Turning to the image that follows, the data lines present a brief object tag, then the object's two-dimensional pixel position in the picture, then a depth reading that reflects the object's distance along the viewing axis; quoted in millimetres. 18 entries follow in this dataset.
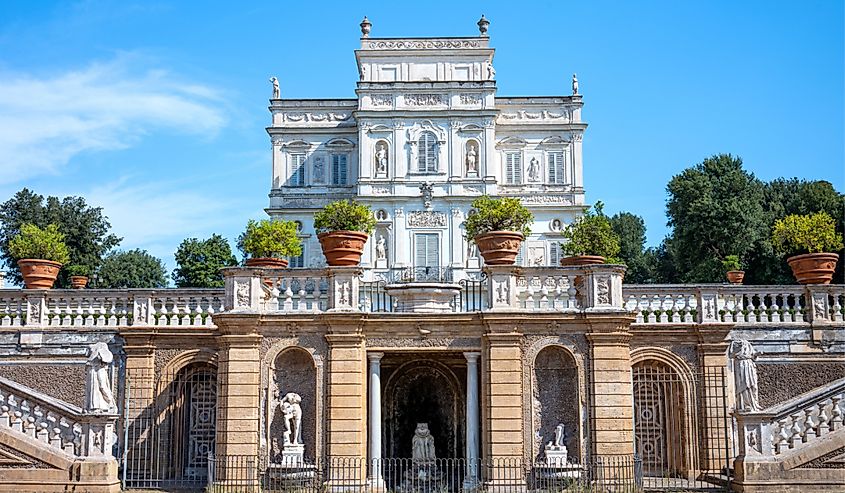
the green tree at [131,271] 53031
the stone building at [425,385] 15961
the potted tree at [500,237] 17062
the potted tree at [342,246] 17031
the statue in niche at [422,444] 17827
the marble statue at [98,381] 15936
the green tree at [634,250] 59031
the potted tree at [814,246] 19000
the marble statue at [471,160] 55000
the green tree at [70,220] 50875
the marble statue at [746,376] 15953
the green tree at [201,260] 51469
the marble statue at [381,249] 53406
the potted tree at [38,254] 19578
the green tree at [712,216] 46438
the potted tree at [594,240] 28859
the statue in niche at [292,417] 16500
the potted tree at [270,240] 30016
